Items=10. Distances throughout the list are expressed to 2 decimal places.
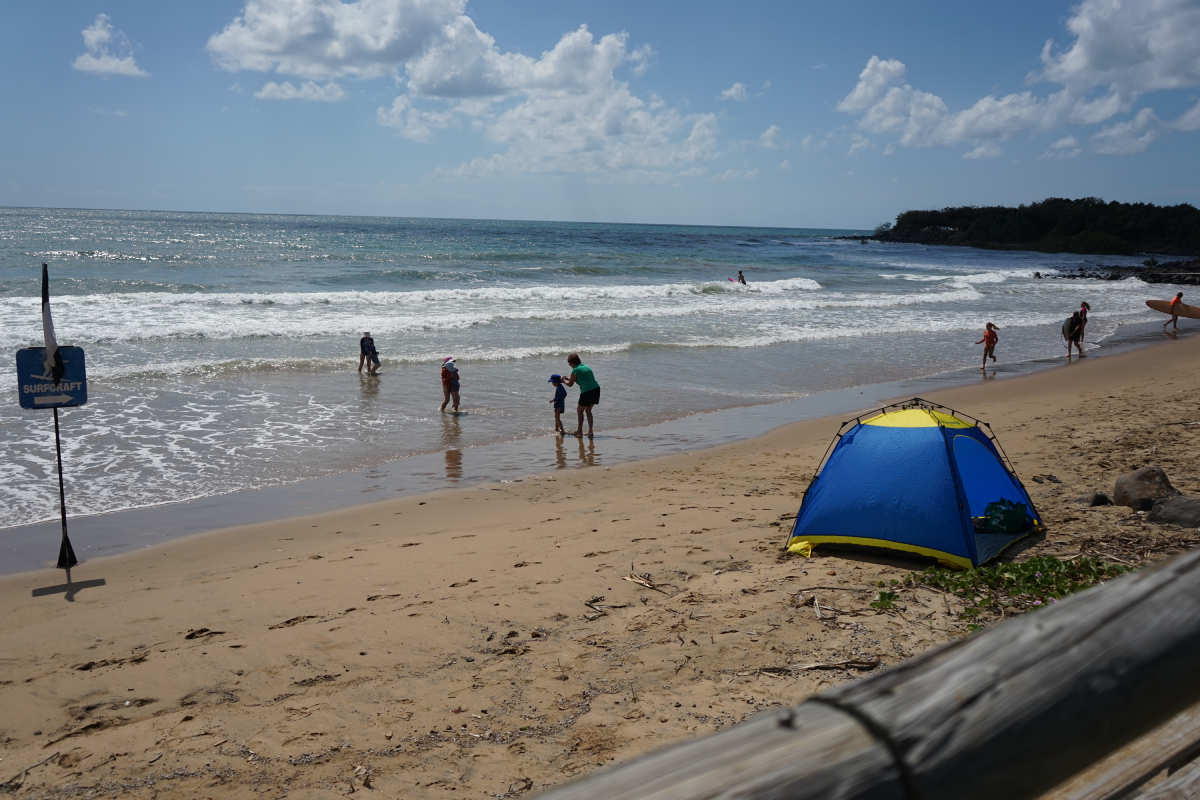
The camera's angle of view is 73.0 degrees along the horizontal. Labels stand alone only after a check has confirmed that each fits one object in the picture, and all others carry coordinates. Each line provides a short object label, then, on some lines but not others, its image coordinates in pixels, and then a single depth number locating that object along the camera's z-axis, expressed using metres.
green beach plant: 5.47
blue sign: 7.25
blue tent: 6.74
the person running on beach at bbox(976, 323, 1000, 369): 19.56
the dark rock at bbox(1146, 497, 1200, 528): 6.80
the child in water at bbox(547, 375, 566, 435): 13.20
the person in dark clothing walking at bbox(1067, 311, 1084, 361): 20.70
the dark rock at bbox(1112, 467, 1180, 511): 7.42
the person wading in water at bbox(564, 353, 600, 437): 12.82
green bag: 7.20
